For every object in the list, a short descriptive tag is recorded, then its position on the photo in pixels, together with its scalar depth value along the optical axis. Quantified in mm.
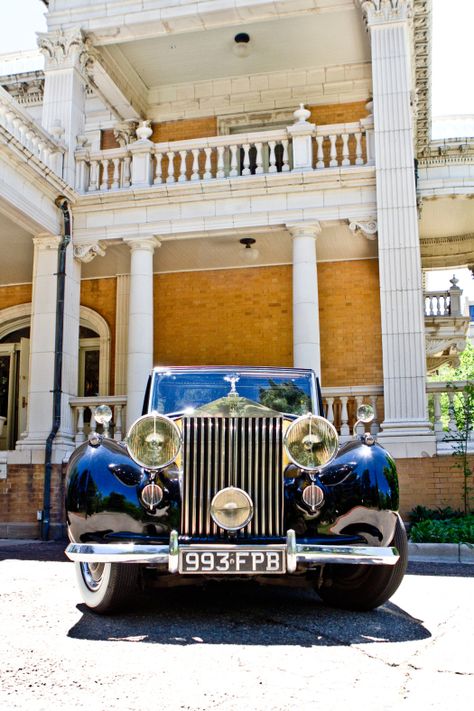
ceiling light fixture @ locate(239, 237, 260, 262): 12988
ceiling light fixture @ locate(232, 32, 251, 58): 13103
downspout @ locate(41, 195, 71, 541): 10891
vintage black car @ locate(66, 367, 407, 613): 4273
